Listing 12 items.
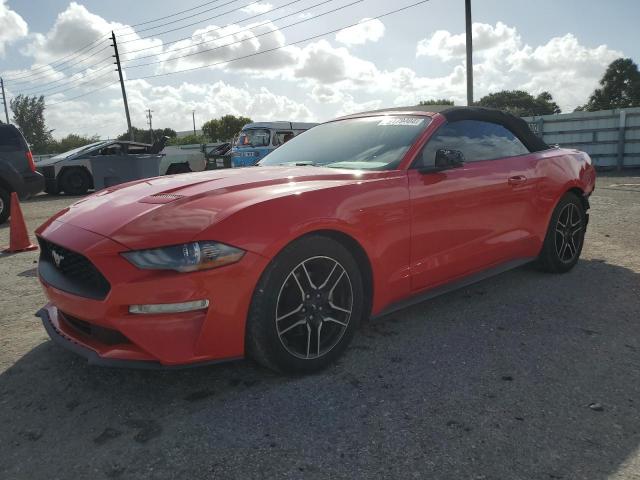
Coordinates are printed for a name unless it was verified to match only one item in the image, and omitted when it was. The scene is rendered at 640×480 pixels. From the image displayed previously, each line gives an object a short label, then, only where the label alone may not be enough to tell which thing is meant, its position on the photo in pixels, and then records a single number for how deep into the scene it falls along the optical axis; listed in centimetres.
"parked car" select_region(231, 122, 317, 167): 1582
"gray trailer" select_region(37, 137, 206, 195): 1432
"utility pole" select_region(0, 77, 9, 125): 5589
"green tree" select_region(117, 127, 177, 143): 7770
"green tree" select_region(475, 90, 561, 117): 7231
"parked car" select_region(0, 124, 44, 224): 873
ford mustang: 221
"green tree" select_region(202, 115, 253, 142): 8269
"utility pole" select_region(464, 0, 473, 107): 1727
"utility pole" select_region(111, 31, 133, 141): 3600
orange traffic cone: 614
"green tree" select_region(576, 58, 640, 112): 5872
